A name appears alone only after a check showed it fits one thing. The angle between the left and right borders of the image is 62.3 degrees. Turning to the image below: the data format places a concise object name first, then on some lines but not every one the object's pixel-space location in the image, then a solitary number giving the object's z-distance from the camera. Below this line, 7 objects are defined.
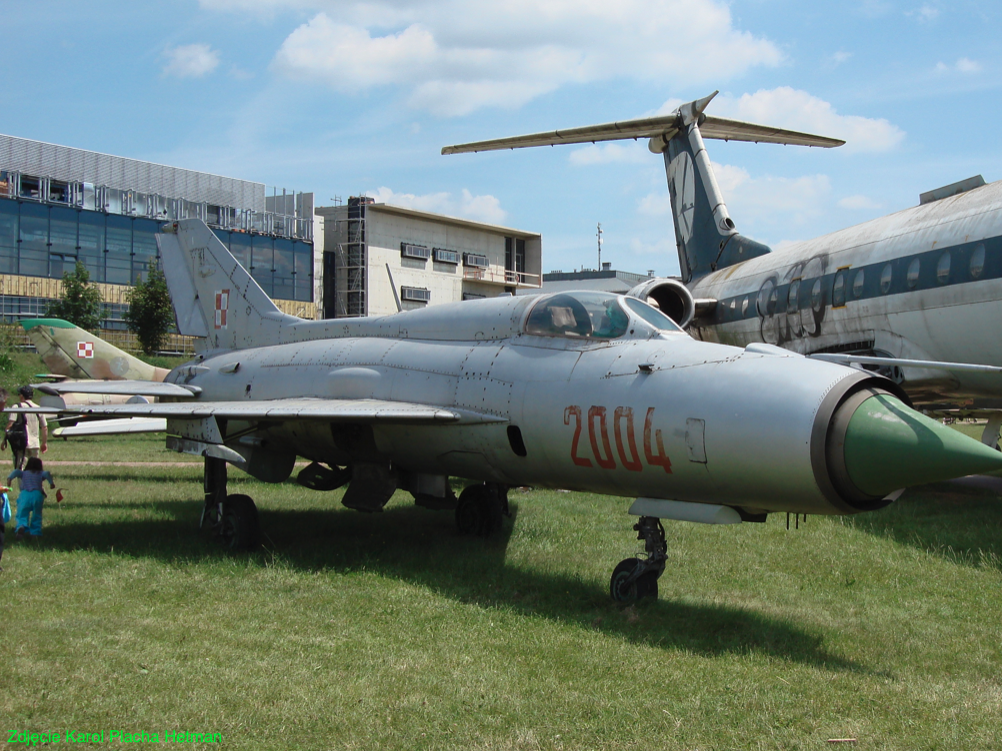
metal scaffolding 56.56
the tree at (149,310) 44.72
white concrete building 56.69
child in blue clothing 9.41
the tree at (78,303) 43.16
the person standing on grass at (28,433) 14.23
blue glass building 46.78
